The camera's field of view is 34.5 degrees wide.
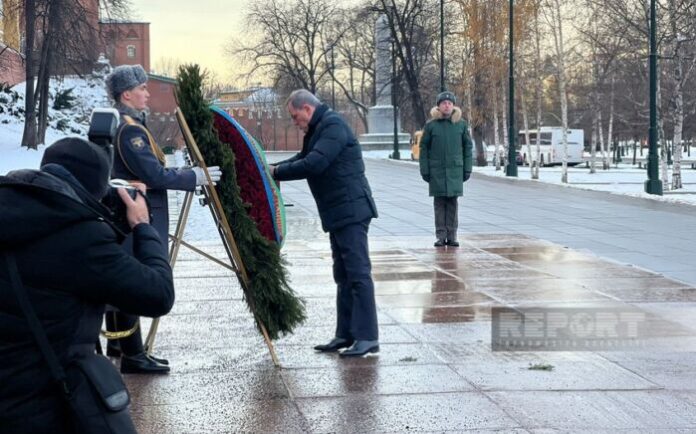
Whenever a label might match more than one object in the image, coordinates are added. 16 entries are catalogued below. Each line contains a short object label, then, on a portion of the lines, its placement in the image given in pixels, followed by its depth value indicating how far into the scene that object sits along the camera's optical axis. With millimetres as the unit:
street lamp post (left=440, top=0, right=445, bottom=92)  51750
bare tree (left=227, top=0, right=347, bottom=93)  76875
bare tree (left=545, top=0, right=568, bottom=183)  36219
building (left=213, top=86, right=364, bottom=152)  97150
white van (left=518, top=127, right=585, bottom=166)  63225
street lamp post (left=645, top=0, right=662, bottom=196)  25734
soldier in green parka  14094
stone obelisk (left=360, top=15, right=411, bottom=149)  73625
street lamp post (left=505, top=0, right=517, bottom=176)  38844
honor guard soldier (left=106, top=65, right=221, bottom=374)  6492
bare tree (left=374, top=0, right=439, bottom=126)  62406
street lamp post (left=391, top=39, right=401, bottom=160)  64938
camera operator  2965
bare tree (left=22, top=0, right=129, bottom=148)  39688
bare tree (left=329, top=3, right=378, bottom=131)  79812
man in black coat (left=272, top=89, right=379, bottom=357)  7340
